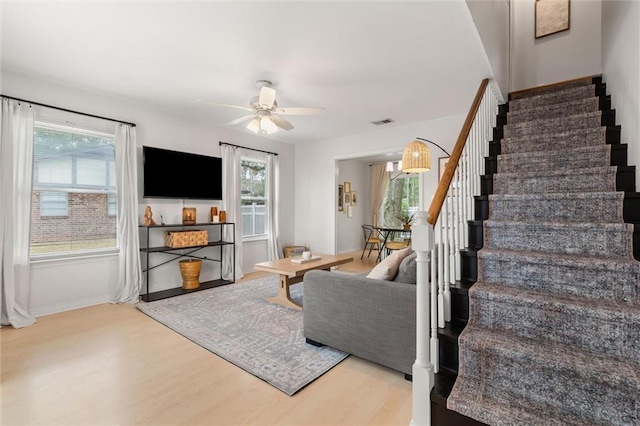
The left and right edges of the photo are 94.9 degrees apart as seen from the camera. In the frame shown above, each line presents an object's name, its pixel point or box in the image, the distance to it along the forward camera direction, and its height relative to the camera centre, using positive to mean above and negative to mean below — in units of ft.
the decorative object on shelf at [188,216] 14.87 -0.17
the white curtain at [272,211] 19.43 +0.08
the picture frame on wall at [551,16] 13.64 +9.24
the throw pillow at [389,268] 7.79 -1.51
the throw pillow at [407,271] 7.29 -1.49
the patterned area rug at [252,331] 7.25 -3.83
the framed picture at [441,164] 15.16 +2.49
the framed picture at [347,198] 25.80 +1.25
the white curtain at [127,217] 12.80 -0.19
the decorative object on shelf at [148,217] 13.50 -0.22
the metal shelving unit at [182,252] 13.10 -2.01
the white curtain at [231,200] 16.62 +0.73
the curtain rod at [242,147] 16.86 +3.99
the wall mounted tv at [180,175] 13.78 +1.92
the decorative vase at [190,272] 14.37 -2.96
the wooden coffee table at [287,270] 11.35 -2.27
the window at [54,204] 11.27 +0.36
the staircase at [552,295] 4.36 -1.58
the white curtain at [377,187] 27.76 +2.40
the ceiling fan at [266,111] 10.00 +3.64
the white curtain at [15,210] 10.11 +0.11
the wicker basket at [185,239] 13.79 -1.25
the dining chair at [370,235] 23.28 -2.18
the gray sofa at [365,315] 6.77 -2.61
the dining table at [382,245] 20.95 -2.53
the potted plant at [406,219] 21.86 -0.65
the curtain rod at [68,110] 10.44 +4.06
